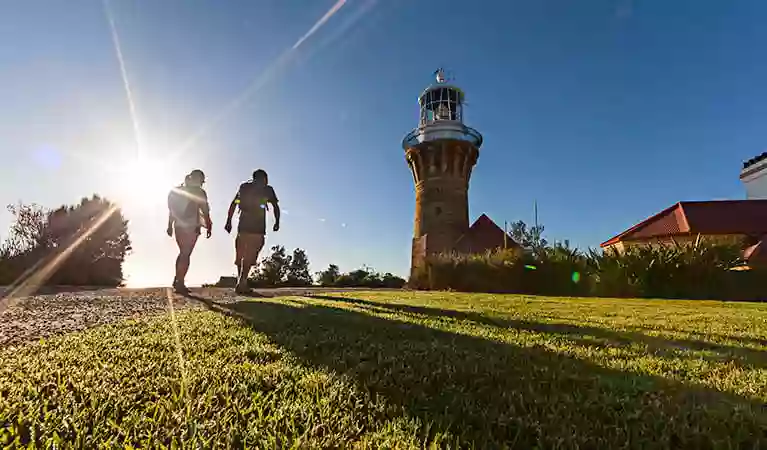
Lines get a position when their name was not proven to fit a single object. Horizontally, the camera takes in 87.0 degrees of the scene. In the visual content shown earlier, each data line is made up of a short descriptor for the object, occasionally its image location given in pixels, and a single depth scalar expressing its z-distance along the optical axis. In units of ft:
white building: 117.50
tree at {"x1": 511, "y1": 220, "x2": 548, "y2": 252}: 139.95
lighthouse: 84.28
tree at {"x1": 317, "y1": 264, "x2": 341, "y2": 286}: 71.87
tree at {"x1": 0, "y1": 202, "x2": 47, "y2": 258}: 52.76
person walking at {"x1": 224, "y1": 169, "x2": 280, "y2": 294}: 22.95
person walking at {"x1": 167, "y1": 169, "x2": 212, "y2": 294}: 21.38
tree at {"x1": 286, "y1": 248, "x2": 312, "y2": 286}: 71.14
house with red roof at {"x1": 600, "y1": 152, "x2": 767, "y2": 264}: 86.48
